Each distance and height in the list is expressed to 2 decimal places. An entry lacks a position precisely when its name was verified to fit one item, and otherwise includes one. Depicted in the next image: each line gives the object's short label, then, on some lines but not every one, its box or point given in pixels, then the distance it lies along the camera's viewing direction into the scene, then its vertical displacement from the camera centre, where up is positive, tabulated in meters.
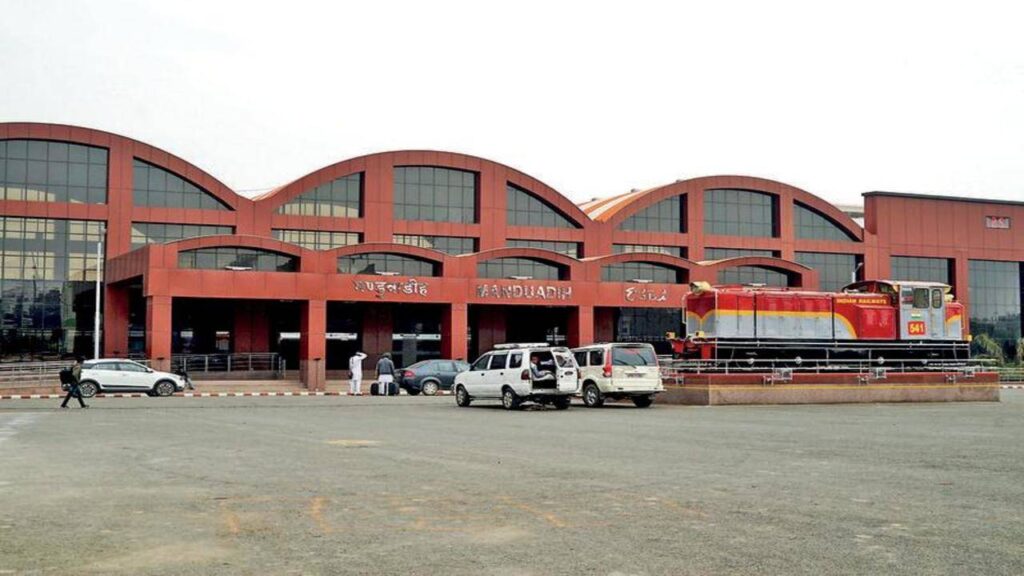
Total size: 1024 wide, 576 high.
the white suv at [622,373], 28.28 -0.84
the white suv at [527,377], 27.02 -0.92
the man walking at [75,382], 27.83 -1.05
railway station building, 49.12 +4.93
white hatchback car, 35.91 -1.27
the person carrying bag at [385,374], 38.59 -1.17
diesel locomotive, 32.25 +0.68
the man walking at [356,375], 41.03 -1.28
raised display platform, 29.89 -1.44
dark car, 40.00 -1.30
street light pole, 46.44 +1.26
